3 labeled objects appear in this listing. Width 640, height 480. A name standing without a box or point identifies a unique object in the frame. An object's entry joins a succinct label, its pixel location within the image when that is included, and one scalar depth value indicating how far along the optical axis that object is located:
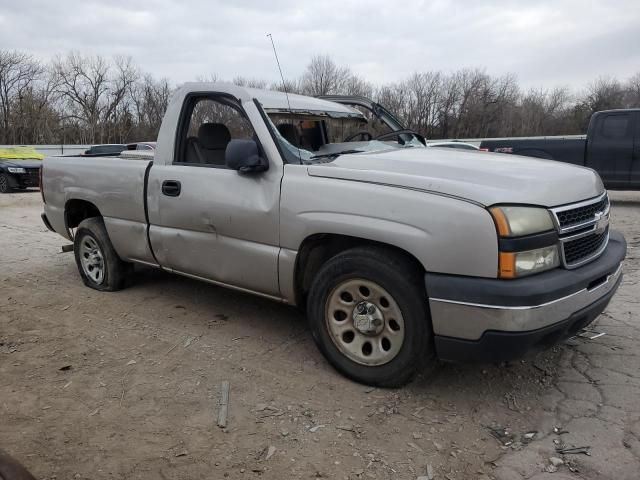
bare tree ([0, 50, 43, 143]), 40.59
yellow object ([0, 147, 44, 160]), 17.06
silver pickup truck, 2.66
